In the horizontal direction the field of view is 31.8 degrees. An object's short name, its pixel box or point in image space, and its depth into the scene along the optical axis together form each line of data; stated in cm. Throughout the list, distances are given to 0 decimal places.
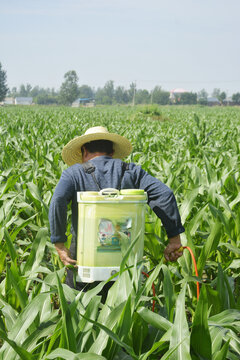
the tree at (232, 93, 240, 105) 10578
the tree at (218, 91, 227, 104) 11782
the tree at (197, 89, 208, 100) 16905
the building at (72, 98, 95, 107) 10136
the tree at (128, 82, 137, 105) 13039
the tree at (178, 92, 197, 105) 9406
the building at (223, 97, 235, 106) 8984
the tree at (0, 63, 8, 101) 8934
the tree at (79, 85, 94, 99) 16408
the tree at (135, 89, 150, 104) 11228
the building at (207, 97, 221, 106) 10338
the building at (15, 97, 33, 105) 11606
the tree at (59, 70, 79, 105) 10738
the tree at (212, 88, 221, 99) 18688
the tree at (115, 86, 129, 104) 12749
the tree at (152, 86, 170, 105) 9994
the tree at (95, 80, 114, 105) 14825
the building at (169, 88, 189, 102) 13265
